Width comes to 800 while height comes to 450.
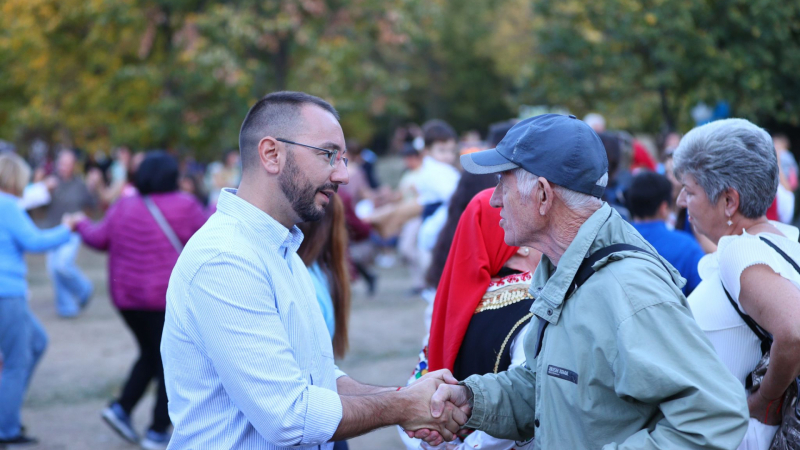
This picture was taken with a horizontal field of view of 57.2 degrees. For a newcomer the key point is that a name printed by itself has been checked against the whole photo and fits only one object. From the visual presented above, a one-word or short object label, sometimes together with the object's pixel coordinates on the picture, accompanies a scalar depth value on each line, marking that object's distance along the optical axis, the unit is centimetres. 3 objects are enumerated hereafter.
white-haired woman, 254
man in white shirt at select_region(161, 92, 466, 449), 217
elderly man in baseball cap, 188
